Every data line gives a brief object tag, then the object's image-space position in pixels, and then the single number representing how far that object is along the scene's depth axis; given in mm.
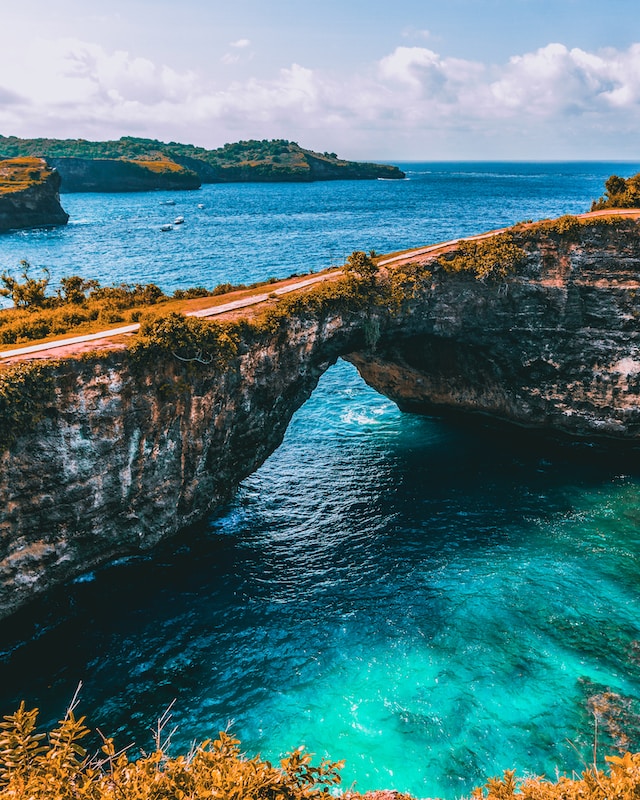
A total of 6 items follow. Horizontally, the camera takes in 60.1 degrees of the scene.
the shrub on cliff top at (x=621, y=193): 50594
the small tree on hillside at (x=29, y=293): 40747
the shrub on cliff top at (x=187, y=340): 31812
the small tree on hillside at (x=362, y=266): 42469
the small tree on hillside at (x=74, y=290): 42094
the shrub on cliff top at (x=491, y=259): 45969
